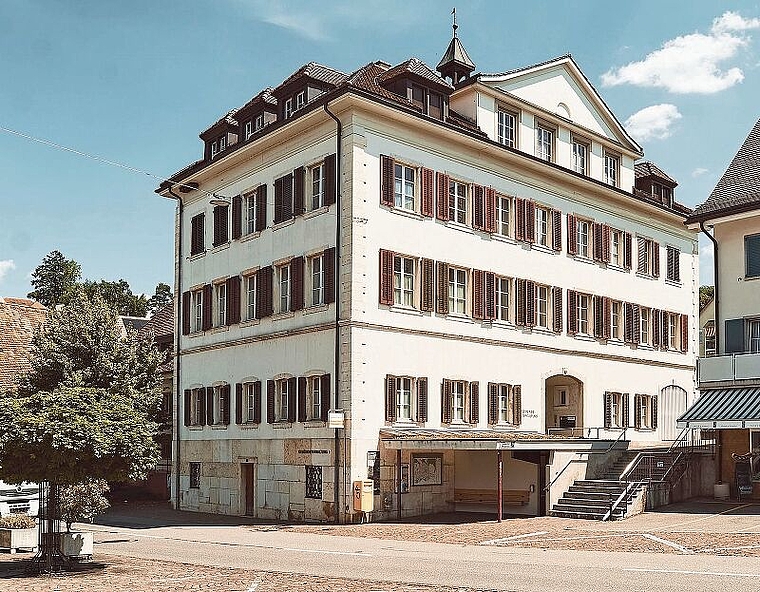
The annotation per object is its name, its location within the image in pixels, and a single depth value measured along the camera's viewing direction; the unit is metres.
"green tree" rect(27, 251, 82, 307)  97.56
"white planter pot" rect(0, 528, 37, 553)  23.55
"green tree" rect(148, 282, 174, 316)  113.71
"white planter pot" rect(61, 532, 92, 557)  20.50
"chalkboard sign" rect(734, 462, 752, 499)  34.72
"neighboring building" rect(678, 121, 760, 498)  34.88
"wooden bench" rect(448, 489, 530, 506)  33.62
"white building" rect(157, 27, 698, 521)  33.62
